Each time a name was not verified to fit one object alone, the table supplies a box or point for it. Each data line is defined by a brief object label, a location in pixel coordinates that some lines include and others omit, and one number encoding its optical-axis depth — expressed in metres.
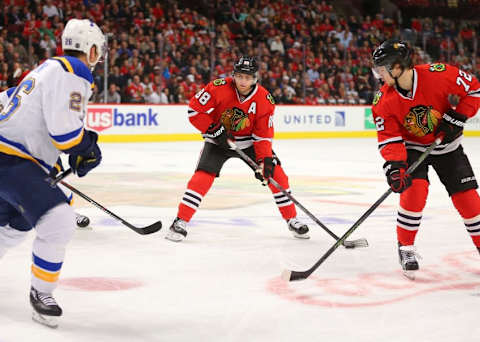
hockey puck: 8.88
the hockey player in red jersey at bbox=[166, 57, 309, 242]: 8.48
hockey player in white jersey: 4.73
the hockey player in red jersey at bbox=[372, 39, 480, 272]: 6.43
